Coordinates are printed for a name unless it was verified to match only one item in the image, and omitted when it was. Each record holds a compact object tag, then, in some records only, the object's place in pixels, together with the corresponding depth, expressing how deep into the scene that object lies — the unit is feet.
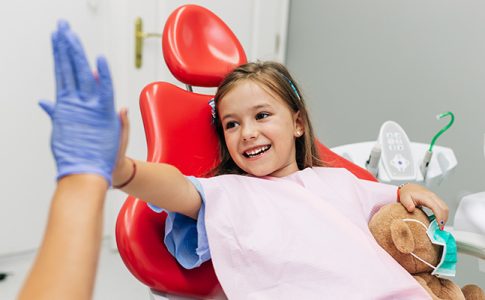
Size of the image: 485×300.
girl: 2.80
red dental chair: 2.97
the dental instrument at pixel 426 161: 4.31
